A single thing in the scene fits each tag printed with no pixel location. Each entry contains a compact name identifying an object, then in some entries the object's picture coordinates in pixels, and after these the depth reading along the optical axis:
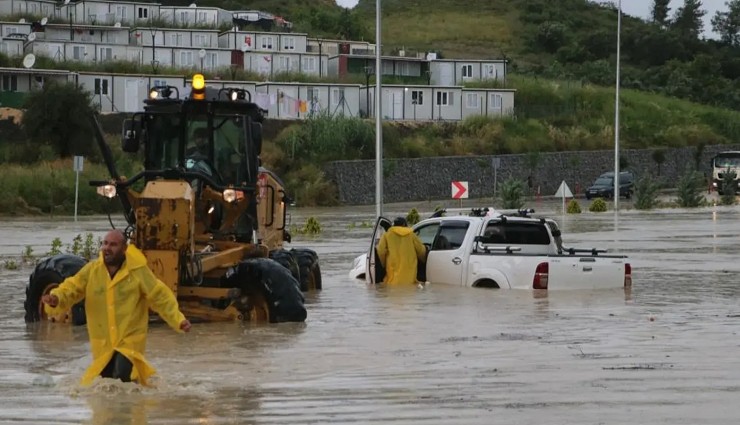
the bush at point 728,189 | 64.62
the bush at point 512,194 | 55.62
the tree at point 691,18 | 180.00
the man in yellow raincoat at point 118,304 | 11.16
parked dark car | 74.31
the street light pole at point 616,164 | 59.60
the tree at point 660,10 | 189.12
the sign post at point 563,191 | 54.09
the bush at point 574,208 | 56.94
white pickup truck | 20.64
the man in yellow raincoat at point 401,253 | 21.94
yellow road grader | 16.16
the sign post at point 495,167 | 74.50
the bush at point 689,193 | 61.97
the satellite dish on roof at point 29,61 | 80.38
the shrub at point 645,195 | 60.25
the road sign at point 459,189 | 46.62
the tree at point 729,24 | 176.62
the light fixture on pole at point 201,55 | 96.38
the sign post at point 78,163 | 54.88
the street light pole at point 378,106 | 38.53
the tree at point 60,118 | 72.44
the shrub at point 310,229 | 42.53
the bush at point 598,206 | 59.06
